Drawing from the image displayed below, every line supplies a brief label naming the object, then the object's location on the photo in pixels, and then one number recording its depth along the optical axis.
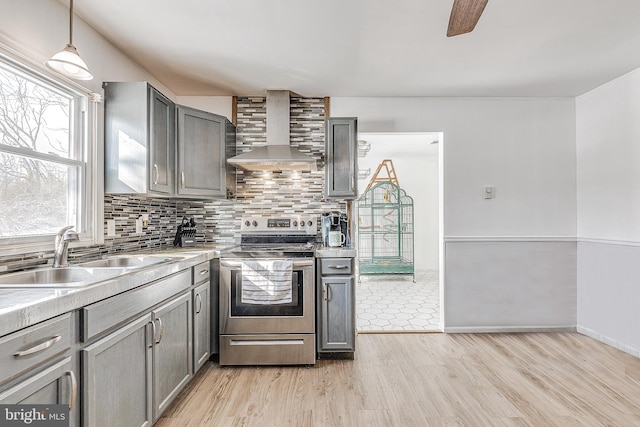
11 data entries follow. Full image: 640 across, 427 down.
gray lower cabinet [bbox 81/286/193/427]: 1.28
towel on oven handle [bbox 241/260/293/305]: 2.50
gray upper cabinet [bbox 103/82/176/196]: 2.20
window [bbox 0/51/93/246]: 1.60
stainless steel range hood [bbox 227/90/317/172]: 2.82
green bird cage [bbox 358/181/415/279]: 5.97
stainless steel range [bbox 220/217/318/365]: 2.50
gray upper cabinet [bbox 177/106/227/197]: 2.66
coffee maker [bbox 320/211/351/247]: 3.01
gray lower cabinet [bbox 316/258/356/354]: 2.65
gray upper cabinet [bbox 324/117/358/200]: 3.01
